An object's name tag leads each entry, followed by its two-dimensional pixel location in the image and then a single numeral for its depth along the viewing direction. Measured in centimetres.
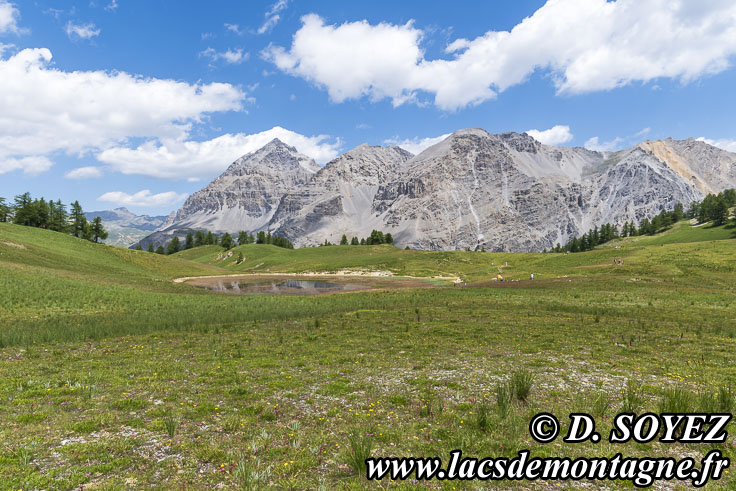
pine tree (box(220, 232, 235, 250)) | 18855
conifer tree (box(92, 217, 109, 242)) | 14000
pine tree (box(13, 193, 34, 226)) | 11231
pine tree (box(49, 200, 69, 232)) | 12106
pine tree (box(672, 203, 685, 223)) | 19012
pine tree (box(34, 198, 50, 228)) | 11550
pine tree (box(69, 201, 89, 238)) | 12975
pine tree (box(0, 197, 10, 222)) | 11475
